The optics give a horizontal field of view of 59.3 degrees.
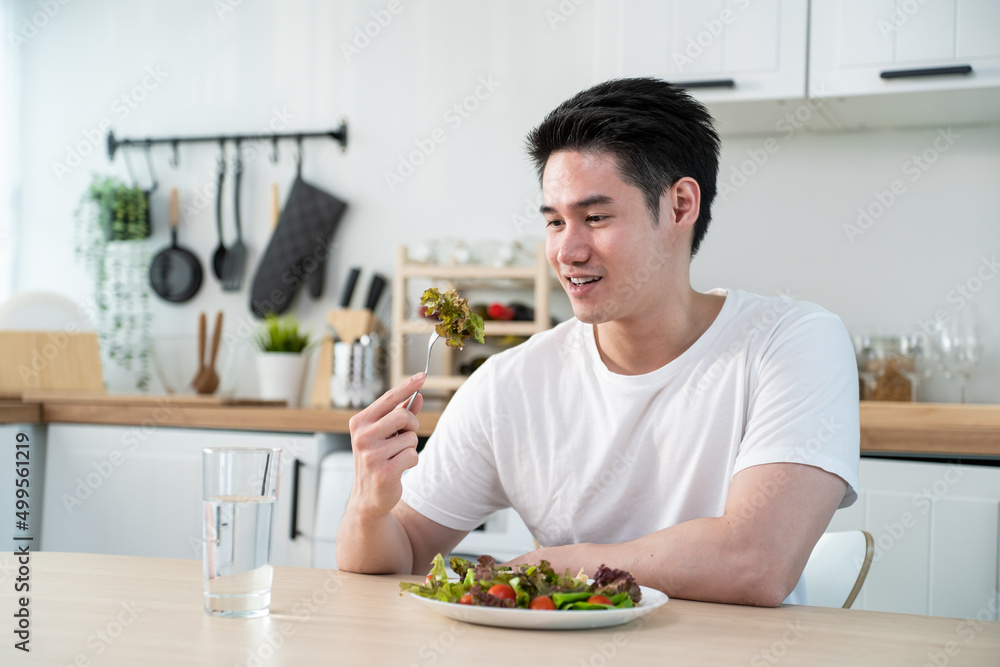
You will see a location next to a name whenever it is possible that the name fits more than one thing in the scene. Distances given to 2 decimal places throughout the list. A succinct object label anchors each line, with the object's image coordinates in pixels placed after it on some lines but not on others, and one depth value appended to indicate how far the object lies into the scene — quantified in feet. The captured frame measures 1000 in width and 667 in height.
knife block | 9.40
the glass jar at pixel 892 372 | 8.00
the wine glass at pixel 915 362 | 7.99
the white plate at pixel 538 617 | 2.43
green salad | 2.54
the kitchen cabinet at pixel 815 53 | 7.19
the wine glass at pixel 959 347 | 7.77
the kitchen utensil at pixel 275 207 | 10.12
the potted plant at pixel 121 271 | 10.32
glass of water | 2.52
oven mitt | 9.95
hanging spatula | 10.27
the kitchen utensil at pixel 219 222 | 10.36
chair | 4.07
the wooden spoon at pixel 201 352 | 9.96
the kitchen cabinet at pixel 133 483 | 7.88
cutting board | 8.68
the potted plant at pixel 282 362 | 9.55
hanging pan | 10.41
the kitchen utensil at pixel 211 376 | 9.93
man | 3.84
